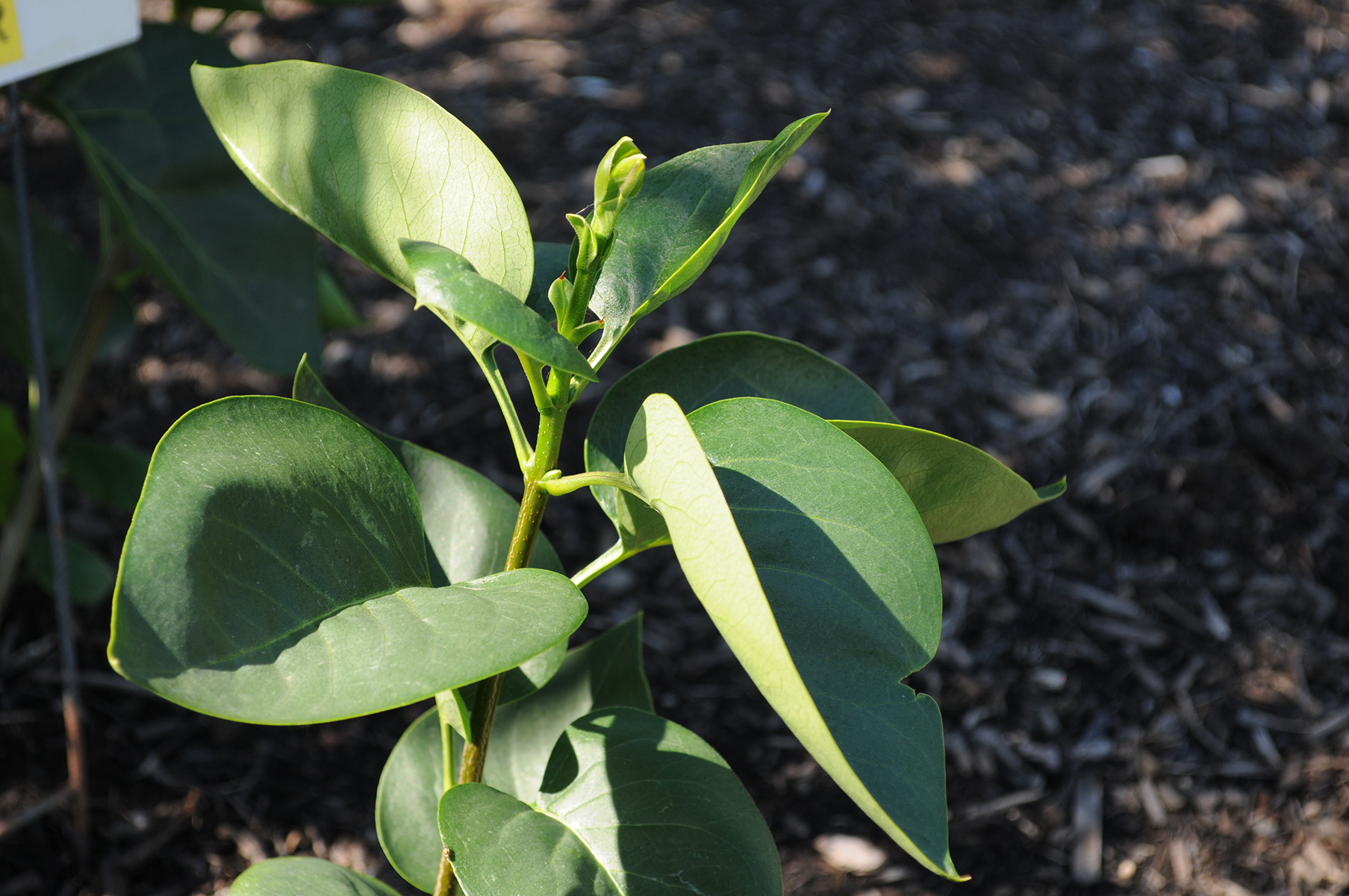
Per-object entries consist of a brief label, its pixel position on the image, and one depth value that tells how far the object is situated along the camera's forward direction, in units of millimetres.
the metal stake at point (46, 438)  761
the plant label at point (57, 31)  704
